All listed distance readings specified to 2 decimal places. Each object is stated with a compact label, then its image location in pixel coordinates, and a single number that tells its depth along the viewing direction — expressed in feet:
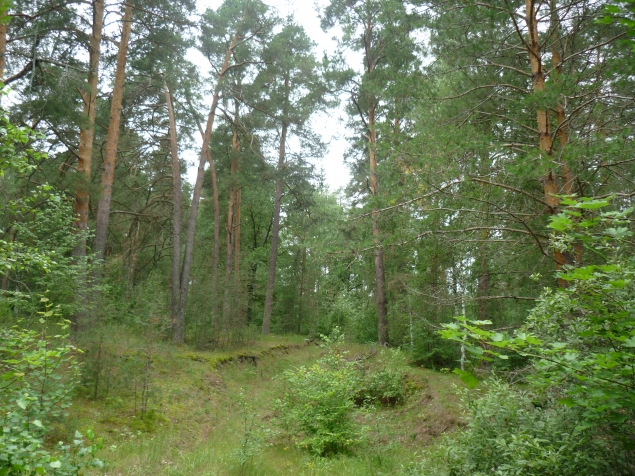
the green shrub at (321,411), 22.32
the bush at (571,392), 7.75
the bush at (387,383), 33.37
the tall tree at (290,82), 49.11
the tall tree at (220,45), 43.83
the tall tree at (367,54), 46.60
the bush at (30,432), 7.57
